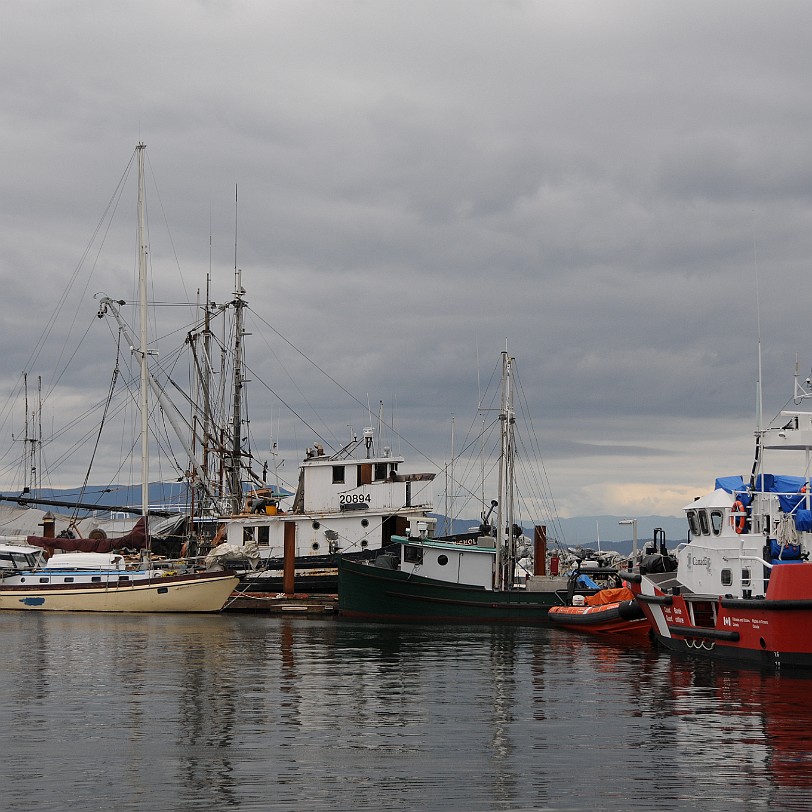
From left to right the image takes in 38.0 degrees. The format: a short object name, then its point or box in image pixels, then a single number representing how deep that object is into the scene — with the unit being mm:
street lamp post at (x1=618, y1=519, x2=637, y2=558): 47825
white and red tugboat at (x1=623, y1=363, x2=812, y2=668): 28656
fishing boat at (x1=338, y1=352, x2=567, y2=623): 48750
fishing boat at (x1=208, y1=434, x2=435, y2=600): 56500
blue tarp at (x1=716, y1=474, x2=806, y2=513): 31750
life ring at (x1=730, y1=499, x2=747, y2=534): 32562
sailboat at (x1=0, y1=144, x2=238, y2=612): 53688
